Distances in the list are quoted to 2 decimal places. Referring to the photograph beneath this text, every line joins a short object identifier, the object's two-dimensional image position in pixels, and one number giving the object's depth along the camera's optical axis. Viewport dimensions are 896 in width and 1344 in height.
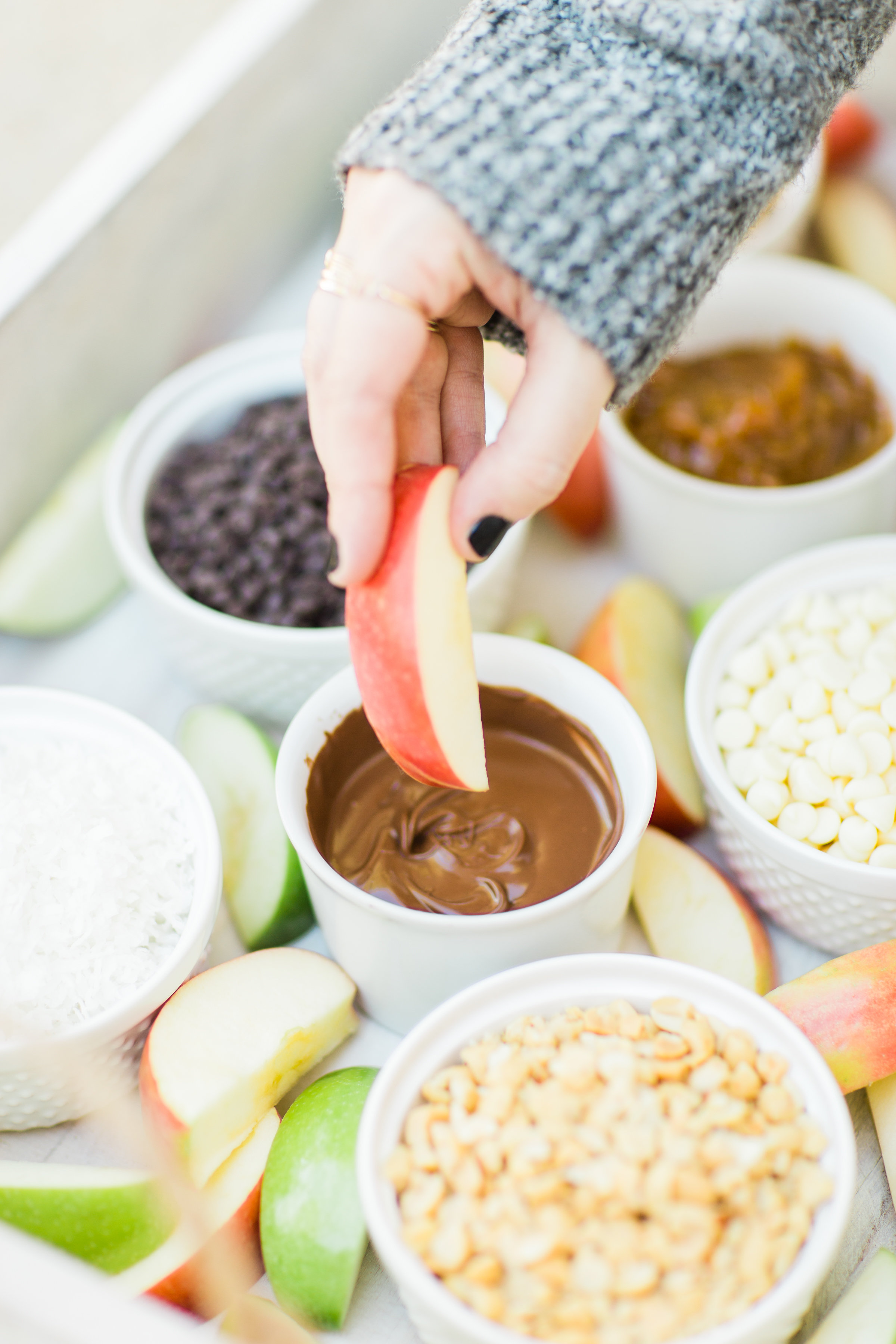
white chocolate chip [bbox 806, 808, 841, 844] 0.54
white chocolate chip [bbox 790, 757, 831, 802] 0.55
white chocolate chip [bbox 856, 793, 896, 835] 0.54
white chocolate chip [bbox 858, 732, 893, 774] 0.55
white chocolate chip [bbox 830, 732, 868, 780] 0.55
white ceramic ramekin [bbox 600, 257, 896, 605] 0.61
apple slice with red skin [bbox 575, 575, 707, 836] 0.58
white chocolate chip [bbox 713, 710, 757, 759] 0.57
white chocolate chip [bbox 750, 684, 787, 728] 0.57
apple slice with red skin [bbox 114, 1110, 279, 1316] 0.50
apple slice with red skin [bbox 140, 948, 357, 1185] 0.51
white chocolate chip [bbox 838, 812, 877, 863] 0.54
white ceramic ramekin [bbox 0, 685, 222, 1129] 0.51
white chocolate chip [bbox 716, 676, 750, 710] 0.58
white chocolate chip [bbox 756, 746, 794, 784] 0.55
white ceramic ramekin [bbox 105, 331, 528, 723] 0.57
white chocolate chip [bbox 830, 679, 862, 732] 0.56
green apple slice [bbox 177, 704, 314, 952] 0.56
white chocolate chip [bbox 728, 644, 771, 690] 0.58
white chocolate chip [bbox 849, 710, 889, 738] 0.56
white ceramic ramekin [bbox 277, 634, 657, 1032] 0.51
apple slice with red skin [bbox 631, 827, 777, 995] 0.55
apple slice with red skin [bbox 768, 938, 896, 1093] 0.52
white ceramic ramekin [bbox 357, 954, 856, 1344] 0.47
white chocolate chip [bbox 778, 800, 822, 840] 0.55
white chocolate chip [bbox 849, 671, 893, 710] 0.56
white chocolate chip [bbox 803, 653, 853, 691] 0.57
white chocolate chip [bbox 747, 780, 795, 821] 0.55
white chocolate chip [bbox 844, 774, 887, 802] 0.55
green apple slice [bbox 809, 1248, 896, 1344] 0.49
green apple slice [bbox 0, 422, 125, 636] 0.61
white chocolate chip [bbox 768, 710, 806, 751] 0.56
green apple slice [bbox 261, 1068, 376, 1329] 0.50
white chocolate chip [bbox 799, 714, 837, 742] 0.56
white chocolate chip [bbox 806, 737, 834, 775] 0.56
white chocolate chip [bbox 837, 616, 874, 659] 0.58
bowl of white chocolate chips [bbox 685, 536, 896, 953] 0.54
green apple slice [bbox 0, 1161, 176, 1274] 0.50
